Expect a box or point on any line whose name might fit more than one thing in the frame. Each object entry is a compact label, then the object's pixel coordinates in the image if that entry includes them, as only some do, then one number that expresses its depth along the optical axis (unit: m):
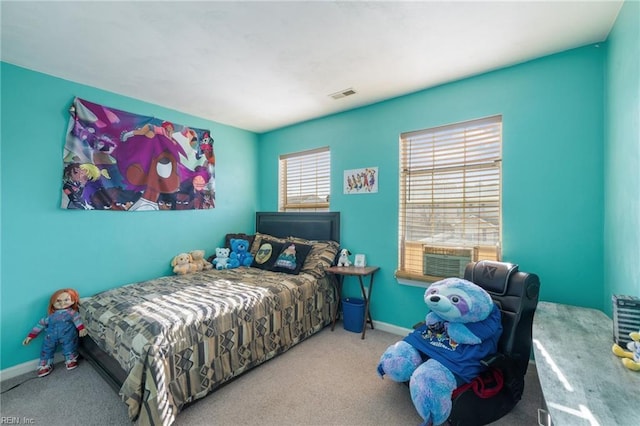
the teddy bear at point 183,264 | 3.32
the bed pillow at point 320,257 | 3.21
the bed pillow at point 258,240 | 3.77
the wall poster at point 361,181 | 3.28
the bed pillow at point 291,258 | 3.24
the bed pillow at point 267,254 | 3.48
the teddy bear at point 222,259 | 3.57
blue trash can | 3.12
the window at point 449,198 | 2.58
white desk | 0.90
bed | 1.69
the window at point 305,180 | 3.79
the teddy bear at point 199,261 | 3.51
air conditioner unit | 2.61
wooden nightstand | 2.97
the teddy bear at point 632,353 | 1.13
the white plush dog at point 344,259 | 3.30
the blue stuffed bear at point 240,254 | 3.65
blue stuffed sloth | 1.61
